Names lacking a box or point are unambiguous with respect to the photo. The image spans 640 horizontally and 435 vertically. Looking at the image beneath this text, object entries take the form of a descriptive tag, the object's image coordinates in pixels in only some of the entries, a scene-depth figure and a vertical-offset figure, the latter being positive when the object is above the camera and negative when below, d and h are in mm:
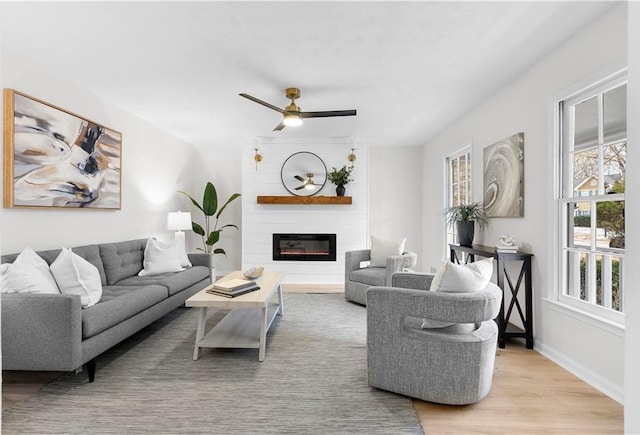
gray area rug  1900 -1160
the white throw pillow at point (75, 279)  2455 -454
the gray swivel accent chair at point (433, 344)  2002 -767
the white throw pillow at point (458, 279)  2127 -381
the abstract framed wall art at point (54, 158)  2691 +563
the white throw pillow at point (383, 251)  4480 -420
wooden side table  2895 -688
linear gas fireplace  5730 -480
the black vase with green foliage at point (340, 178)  5559 +699
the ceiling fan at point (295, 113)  3367 +1093
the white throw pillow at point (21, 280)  2225 -422
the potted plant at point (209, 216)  5596 +40
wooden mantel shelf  5590 +341
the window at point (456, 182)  4570 +575
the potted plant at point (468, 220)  3768 +6
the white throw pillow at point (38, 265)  2334 -348
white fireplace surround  5711 +117
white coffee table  2643 -999
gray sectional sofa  2125 -743
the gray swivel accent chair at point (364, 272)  4051 -667
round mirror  5711 +797
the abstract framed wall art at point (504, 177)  3174 +449
